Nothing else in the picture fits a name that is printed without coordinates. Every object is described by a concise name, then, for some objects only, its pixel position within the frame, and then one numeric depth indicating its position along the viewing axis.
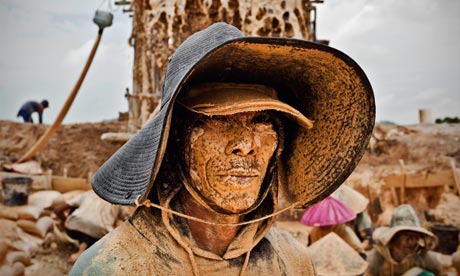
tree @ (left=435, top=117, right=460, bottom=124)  15.45
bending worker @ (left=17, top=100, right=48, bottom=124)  13.66
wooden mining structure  7.61
